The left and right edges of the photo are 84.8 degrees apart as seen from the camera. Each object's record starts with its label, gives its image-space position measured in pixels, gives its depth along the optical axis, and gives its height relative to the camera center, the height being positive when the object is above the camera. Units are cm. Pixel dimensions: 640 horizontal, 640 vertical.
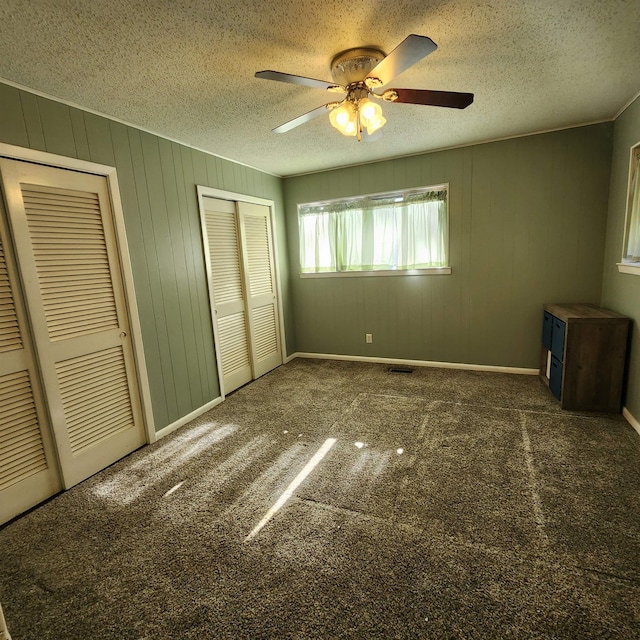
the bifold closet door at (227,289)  360 -32
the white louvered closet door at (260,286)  410 -34
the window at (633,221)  263 +13
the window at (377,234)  403 +22
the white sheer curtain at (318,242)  459 +17
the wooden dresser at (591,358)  279 -95
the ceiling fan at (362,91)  169 +84
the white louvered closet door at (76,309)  211 -27
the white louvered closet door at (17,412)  200 -83
